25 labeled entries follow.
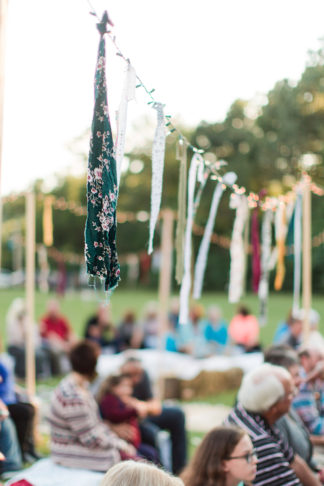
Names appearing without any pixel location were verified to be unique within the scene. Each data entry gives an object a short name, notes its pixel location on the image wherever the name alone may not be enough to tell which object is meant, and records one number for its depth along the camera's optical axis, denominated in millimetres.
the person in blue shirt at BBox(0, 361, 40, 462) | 4977
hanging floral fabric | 2355
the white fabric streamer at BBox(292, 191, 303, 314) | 5500
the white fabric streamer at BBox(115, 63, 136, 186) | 2535
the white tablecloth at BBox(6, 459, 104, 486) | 3307
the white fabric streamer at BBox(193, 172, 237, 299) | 4047
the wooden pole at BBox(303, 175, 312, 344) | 5926
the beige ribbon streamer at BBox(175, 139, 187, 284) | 3205
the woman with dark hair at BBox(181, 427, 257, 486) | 2561
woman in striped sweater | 3787
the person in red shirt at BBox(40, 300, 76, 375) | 9695
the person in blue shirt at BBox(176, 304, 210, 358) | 9664
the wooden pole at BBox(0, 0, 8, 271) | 2365
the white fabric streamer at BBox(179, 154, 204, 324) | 3239
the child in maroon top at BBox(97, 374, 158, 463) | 4449
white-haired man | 2992
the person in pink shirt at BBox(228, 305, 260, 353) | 9961
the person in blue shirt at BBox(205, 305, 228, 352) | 10171
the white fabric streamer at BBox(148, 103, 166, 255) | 2855
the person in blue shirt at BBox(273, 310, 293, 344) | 8628
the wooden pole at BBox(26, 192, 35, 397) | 5742
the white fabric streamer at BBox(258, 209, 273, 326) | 5305
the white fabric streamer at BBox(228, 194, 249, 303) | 4727
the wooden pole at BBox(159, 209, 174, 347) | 6719
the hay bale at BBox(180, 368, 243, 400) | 8367
